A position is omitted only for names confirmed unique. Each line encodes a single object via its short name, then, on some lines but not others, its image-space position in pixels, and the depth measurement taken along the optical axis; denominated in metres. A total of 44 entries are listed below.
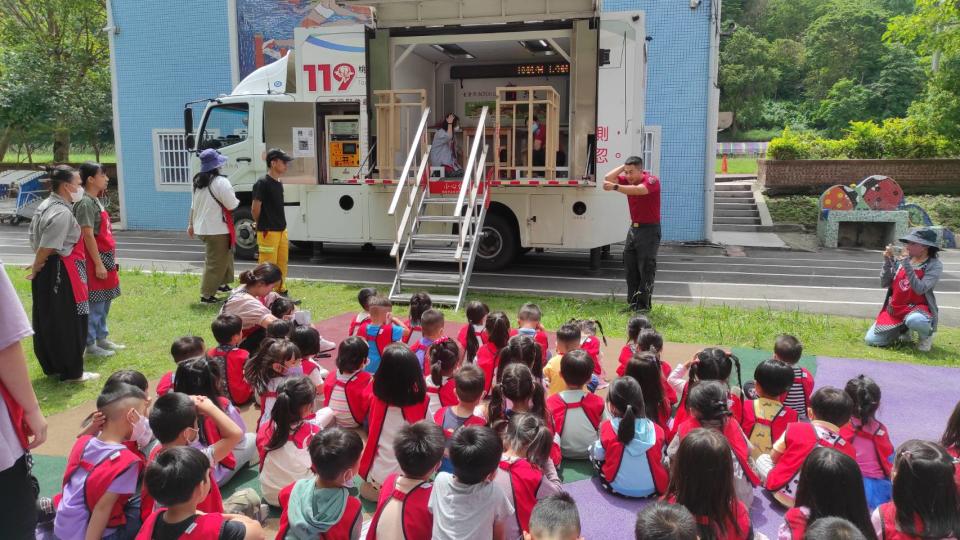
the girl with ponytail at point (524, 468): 2.82
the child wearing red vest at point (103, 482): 2.71
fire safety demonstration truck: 9.28
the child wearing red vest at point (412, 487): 2.65
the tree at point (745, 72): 42.66
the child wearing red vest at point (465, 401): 3.41
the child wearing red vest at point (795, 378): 4.06
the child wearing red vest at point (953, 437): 3.08
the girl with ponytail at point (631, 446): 3.49
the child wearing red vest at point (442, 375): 4.11
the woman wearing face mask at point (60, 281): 5.12
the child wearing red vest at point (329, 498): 2.61
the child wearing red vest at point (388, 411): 3.47
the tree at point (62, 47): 20.73
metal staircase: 8.53
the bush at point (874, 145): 19.12
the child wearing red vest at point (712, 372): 3.81
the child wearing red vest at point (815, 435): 3.20
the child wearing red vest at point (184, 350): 4.03
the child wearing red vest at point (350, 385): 4.05
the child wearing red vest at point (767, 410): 3.68
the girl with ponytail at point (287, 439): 3.28
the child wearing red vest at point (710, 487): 2.57
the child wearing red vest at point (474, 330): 4.94
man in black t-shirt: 7.81
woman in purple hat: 7.98
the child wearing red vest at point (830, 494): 2.43
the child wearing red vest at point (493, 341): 4.69
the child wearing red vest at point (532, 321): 5.15
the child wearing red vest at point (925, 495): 2.38
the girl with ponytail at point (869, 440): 3.24
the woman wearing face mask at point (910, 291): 6.30
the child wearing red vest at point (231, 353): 4.61
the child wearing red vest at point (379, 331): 5.00
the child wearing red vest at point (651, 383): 3.87
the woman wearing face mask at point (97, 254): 5.62
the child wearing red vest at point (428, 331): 4.69
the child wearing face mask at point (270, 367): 3.99
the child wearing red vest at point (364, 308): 5.29
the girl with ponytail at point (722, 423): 3.23
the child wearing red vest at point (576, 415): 3.99
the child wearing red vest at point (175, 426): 2.81
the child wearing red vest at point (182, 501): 2.28
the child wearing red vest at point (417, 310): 5.34
